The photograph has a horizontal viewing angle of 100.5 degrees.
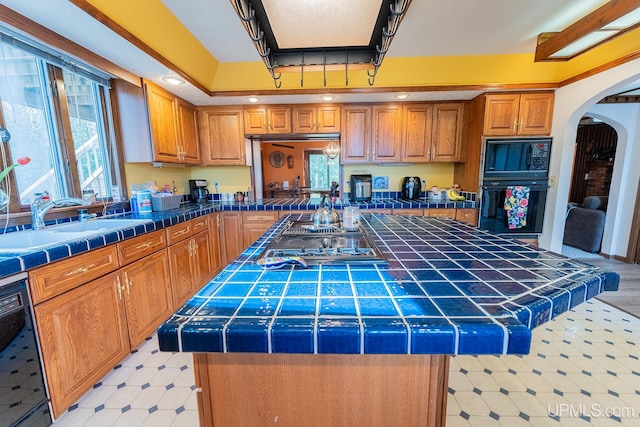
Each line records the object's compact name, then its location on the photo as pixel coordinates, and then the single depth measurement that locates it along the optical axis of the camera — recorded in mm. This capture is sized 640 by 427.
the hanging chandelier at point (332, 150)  4543
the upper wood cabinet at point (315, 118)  3344
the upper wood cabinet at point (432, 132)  3320
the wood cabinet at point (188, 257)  2297
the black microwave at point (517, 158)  3027
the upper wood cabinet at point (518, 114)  3020
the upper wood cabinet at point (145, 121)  2455
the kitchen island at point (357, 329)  625
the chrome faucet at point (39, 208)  1678
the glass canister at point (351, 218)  1644
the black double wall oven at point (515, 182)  3035
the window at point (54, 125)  1723
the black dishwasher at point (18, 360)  1128
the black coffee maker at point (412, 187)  3523
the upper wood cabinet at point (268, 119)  3369
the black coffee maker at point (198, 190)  3615
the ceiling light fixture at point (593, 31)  1614
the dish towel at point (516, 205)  3059
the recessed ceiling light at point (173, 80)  2467
